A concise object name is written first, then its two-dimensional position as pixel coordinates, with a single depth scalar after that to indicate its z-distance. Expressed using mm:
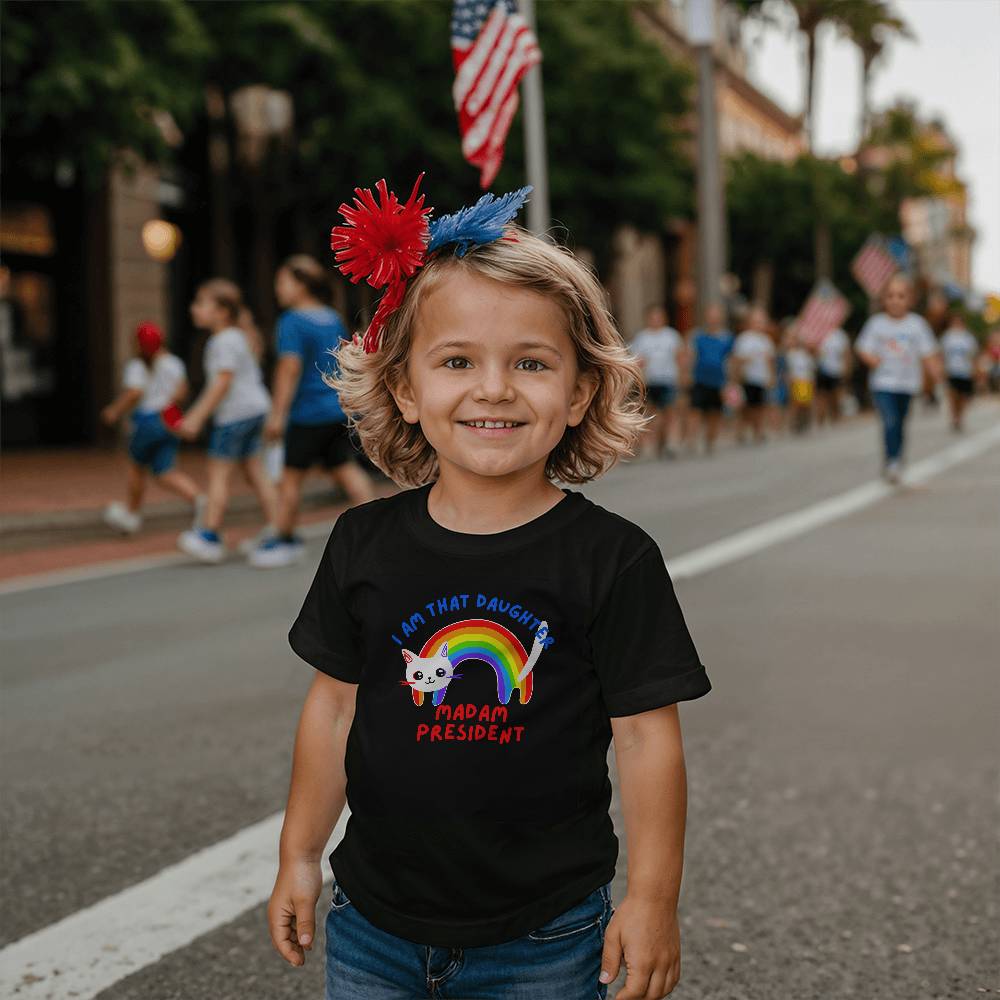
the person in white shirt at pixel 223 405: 10242
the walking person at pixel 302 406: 9383
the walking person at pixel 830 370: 27953
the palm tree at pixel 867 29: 42906
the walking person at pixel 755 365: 24078
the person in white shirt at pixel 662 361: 21219
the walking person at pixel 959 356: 23625
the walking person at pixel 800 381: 29531
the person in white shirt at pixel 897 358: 14375
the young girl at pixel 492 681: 2014
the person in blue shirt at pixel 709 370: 21719
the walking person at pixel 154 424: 11469
